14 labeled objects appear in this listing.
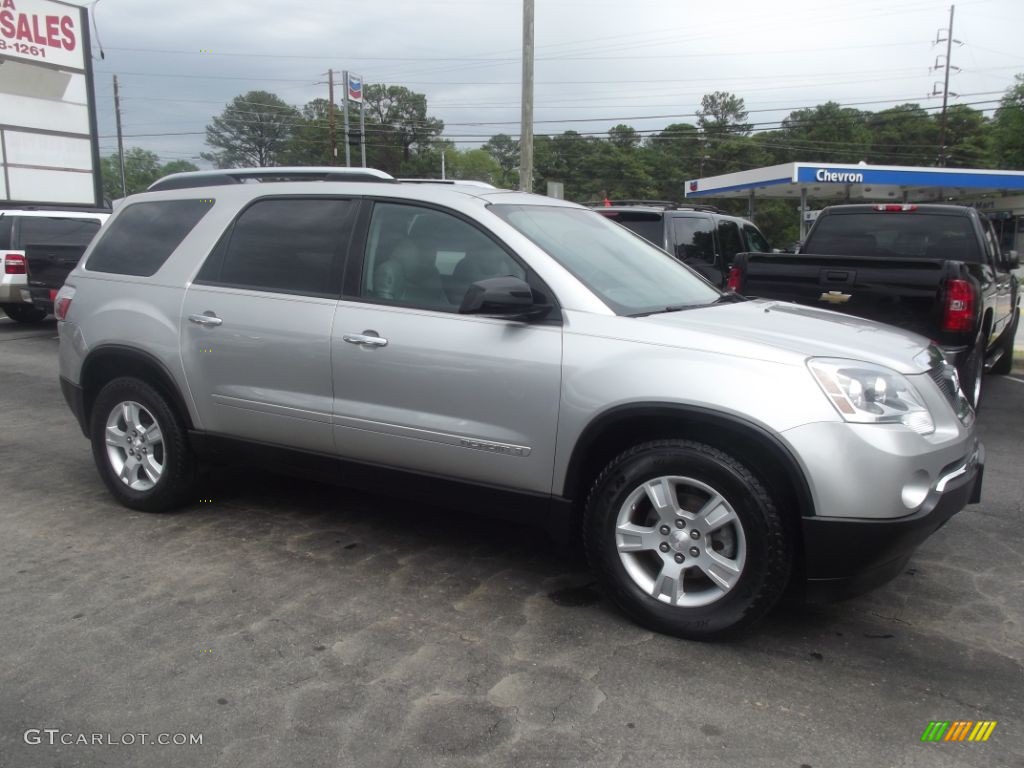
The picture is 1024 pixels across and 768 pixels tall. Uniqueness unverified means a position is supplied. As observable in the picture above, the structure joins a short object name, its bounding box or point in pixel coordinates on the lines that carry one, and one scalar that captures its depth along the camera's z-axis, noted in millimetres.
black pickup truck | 5887
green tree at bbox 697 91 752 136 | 83688
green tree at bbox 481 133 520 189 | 106256
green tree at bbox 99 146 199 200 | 95875
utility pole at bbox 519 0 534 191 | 17672
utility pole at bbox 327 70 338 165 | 55075
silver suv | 3104
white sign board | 22516
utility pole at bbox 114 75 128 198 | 57406
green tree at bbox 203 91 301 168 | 87062
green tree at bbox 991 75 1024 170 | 60219
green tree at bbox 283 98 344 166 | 79625
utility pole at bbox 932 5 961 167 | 53141
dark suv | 9234
